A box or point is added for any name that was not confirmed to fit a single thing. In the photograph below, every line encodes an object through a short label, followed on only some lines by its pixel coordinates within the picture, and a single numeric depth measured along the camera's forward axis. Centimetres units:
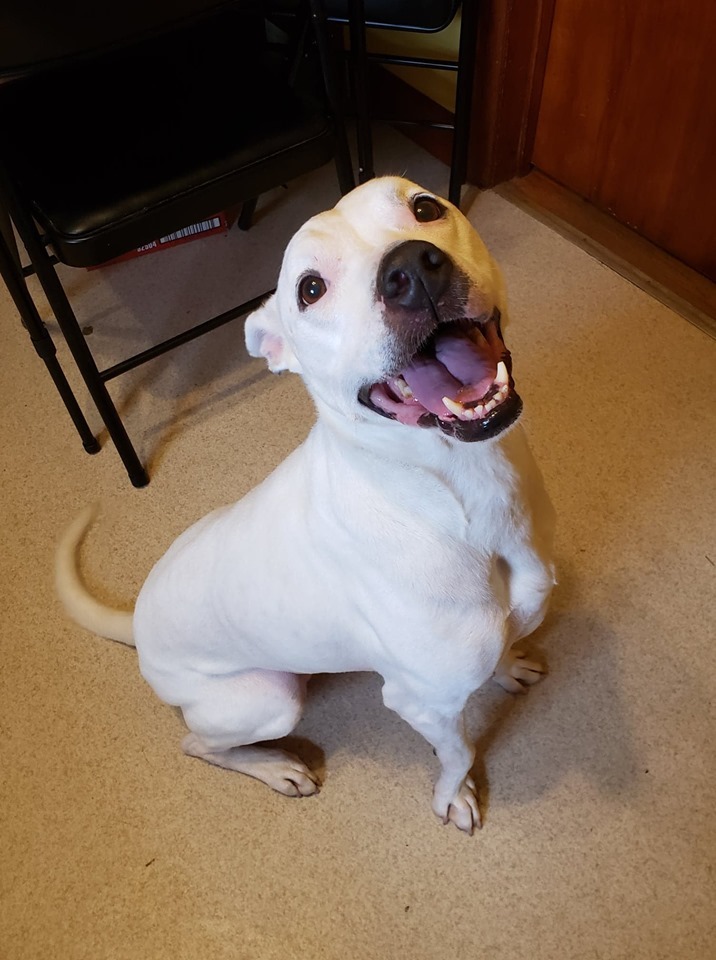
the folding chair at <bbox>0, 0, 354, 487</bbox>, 143
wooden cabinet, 197
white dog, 94
